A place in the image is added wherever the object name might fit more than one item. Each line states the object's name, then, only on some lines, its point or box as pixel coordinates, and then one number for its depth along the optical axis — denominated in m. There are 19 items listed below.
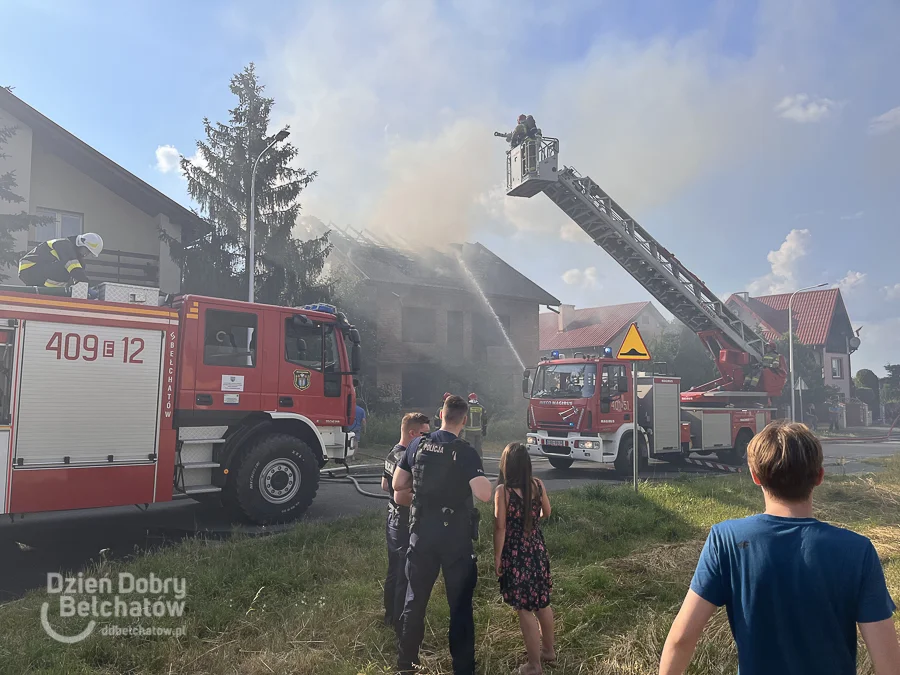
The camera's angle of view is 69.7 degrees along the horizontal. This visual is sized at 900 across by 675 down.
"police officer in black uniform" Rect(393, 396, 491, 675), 3.44
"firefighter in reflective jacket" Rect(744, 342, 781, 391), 14.72
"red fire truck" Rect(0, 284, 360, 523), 5.94
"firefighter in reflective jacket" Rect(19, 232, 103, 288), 6.50
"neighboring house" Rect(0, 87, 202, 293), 14.71
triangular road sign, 8.41
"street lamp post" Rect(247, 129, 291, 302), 15.10
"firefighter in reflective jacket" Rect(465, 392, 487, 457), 13.47
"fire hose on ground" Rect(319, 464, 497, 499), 8.97
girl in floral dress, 3.61
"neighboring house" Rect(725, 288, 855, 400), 41.16
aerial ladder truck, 11.69
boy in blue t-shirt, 1.75
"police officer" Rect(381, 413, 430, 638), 3.76
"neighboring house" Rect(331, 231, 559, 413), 24.64
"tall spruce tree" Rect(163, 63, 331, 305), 18.25
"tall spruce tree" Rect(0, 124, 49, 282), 9.60
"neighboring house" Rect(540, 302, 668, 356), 40.78
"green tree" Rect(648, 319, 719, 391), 28.94
